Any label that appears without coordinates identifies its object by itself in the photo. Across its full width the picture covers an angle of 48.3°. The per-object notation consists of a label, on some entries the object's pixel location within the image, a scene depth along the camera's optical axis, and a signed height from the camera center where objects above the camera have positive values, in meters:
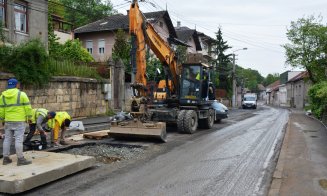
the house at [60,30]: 33.84 +6.67
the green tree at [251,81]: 133.60 +6.33
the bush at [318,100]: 22.39 -0.20
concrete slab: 6.07 -1.29
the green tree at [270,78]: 159.50 +8.63
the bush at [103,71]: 23.48 +1.85
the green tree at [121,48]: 28.30 +4.04
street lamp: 54.34 +0.49
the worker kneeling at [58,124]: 10.32 -0.67
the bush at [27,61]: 15.61 +1.73
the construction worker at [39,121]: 9.59 -0.57
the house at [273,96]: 97.28 +0.55
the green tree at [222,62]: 55.94 +5.73
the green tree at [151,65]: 26.45 +2.53
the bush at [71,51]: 27.42 +3.80
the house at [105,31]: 36.69 +7.07
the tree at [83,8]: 57.06 +14.33
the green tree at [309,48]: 37.53 +5.24
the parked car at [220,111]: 20.64 -0.72
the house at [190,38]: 48.84 +8.34
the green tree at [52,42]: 27.88 +4.75
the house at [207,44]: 60.11 +9.63
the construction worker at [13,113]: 7.42 -0.25
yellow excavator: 12.28 +0.21
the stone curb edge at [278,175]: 6.58 -1.64
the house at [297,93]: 57.01 +0.80
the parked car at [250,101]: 51.06 -0.43
